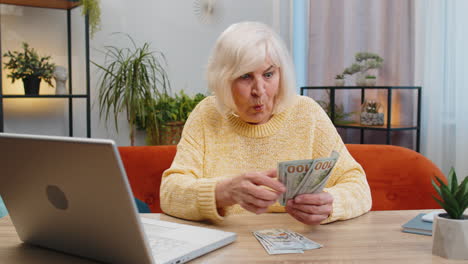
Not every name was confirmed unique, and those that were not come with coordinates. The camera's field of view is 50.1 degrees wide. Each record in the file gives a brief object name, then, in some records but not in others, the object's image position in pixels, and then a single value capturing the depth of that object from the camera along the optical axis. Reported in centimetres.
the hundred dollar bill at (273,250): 105
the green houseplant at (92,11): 396
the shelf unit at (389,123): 368
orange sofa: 189
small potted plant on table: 99
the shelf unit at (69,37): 396
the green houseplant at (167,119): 424
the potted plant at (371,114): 388
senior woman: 164
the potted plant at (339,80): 418
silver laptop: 78
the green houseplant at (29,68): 380
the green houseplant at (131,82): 418
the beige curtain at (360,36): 385
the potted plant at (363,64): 393
